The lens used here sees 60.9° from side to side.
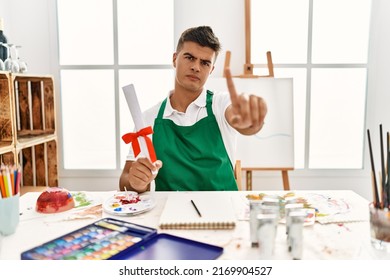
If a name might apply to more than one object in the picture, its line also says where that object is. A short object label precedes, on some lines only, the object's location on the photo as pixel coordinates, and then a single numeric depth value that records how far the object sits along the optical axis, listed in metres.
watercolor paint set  0.57
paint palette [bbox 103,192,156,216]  0.76
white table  0.58
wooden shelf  1.65
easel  1.63
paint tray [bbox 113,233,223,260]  0.58
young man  1.05
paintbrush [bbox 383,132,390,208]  0.60
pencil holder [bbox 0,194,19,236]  0.64
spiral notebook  0.68
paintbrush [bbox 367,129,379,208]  0.61
